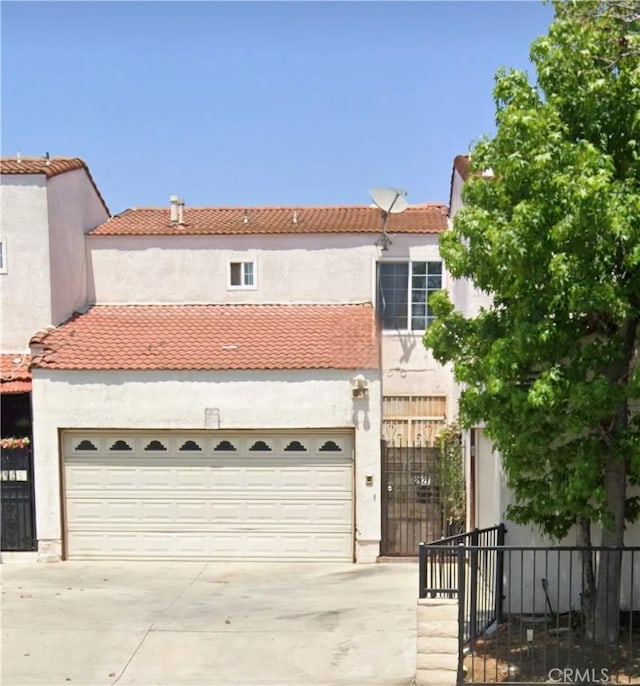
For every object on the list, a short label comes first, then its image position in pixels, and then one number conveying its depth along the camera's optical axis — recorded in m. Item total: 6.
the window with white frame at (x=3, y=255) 14.62
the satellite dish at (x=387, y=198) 15.61
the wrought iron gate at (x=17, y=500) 12.43
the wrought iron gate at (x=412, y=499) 12.36
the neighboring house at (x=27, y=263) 13.82
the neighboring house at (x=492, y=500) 8.70
